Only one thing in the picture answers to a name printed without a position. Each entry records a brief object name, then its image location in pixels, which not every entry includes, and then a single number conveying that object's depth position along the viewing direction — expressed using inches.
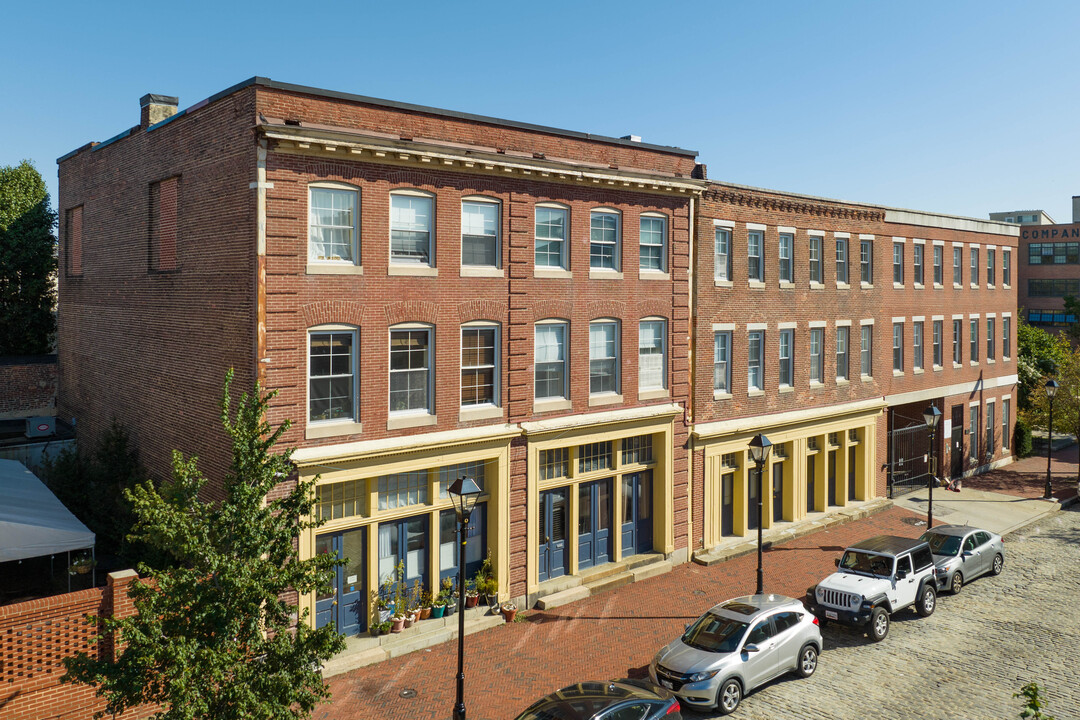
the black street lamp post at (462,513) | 542.0
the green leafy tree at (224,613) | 418.0
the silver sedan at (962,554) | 890.1
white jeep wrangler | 759.1
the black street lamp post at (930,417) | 1070.4
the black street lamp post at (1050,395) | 1359.5
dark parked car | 495.8
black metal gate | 1342.3
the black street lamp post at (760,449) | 808.7
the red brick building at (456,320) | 689.6
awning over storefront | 629.3
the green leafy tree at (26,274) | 1412.4
